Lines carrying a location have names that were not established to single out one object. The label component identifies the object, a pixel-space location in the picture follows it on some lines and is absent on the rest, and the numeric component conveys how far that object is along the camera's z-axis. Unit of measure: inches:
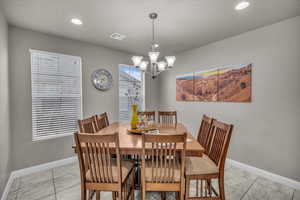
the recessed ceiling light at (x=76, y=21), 89.3
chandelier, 83.4
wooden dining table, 56.5
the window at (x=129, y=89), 155.4
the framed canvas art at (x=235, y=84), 106.0
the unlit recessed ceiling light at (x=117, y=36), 110.7
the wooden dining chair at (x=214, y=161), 59.2
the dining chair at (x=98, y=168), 52.4
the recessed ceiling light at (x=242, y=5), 73.3
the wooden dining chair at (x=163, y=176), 52.0
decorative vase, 85.3
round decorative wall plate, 134.1
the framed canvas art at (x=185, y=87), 147.3
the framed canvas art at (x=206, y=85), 126.4
